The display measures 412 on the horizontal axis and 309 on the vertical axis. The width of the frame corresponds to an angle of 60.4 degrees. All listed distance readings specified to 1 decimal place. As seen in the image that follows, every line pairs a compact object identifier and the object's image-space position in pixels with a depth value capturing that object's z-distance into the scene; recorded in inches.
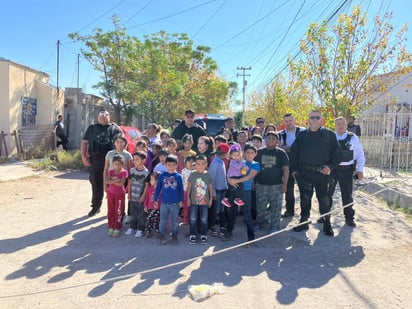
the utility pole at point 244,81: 1799.2
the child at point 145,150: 237.5
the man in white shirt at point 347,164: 231.0
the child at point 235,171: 204.7
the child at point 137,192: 214.1
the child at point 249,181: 201.8
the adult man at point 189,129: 263.1
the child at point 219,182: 212.1
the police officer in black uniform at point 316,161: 209.8
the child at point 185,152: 235.9
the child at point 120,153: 226.4
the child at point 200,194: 200.7
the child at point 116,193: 212.4
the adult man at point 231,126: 338.3
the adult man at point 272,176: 214.1
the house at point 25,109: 550.6
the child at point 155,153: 237.1
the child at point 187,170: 214.5
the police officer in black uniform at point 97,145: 246.5
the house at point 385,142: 415.8
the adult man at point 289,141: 258.7
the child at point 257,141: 244.4
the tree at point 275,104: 473.1
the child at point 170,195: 198.2
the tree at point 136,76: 733.9
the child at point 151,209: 208.7
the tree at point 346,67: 378.9
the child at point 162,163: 215.3
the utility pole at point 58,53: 736.7
